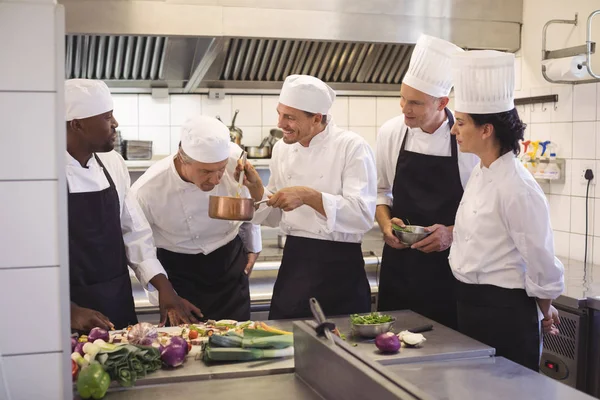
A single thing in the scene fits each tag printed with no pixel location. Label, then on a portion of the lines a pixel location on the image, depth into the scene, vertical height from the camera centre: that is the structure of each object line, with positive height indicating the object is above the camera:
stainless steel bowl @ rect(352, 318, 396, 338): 2.30 -0.52
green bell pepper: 1.82 -0.56
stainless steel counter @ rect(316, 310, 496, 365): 2.13 -0.55
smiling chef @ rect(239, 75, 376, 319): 2.92 -0.18
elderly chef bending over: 3.09 -0.30
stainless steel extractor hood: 3.70 +0.75
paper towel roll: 3.65 +0.55
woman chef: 2.36 -0.21
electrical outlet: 3.84 +0.02
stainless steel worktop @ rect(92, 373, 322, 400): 1.88 -0.61
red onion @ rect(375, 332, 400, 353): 2.16 -0.53
